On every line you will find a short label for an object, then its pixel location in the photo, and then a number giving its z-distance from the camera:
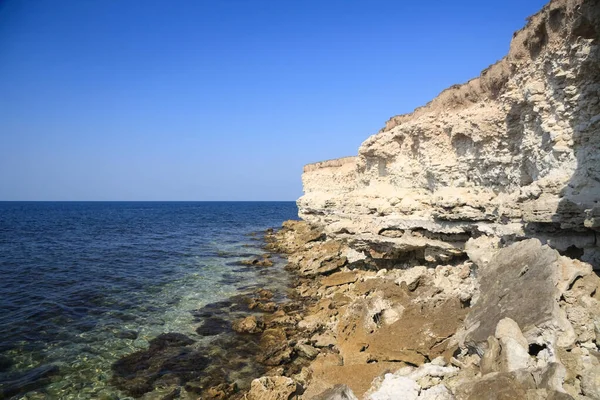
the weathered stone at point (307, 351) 11.95
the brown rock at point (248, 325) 14.66
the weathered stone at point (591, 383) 4.98
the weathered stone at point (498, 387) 5.25
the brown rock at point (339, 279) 19.27
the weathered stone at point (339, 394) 6.88
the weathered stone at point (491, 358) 6.13
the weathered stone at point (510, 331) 6.25
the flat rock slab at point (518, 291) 6.66
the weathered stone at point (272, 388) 9.41
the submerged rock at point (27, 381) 10.38
